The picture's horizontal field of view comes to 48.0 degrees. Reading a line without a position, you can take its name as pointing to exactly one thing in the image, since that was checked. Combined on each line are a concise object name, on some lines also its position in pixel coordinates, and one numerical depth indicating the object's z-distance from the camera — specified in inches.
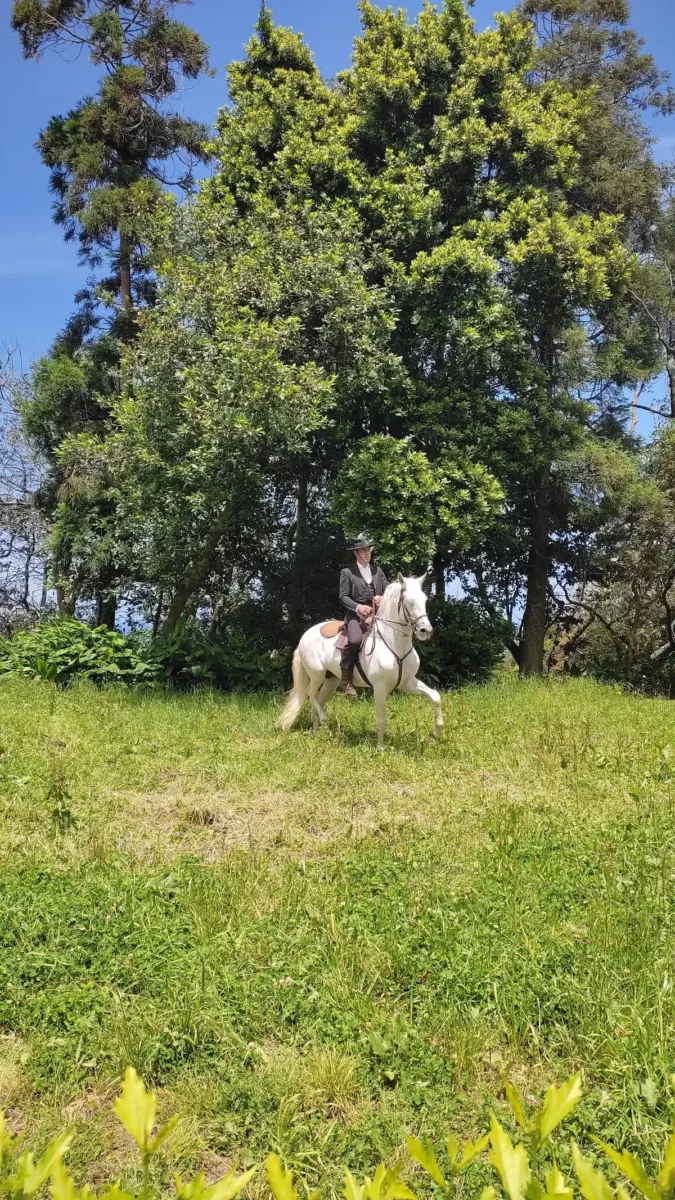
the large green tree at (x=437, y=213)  573.0
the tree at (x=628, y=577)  644.7
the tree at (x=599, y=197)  687.1
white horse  349.4
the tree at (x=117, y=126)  710.5
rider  391.2
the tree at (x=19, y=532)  874.1
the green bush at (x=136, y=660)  589.0
